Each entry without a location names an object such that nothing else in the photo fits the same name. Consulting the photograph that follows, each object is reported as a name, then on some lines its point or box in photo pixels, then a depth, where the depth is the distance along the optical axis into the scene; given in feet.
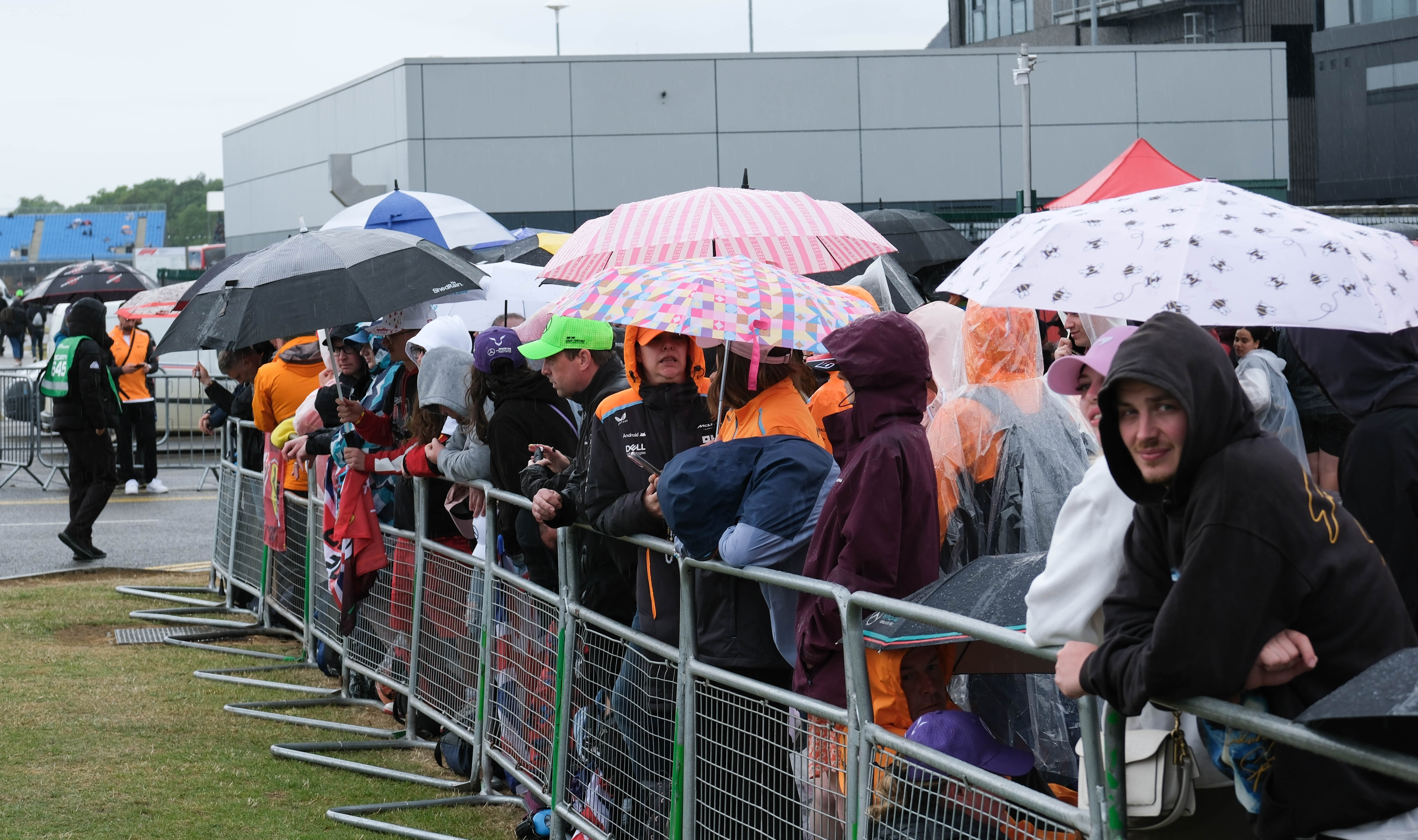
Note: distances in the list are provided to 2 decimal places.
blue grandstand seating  410.52
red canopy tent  36.68
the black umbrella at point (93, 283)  77.15
